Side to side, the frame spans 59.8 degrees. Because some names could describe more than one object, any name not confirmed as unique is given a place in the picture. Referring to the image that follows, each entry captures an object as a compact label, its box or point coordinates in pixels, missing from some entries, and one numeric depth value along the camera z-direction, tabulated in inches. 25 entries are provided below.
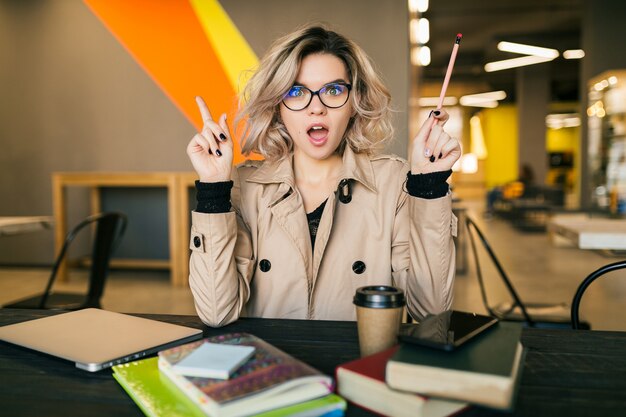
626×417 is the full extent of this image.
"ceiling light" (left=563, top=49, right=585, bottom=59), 409.1
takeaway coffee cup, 32.7
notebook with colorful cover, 24.4
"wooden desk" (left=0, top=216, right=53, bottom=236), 108.6
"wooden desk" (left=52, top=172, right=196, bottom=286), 187.2
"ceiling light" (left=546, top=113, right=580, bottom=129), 801.2
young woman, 49.0
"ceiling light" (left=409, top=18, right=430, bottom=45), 315.0
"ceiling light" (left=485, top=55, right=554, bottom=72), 423.2
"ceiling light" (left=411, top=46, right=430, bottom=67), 378.5
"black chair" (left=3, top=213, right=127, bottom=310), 95.0
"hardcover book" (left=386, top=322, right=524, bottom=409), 24.3
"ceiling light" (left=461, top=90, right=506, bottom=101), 615.7
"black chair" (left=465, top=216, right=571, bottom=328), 84.2
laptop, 33.8
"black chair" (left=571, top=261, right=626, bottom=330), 52.6
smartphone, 27.7
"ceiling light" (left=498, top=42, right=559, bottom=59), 371.9
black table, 27.3
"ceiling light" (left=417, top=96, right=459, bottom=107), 634.0
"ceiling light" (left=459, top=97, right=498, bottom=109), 638.4
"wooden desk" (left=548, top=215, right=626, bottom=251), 97.2
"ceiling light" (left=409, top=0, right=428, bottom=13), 201.8
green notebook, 25.3
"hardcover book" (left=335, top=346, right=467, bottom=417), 25.0
